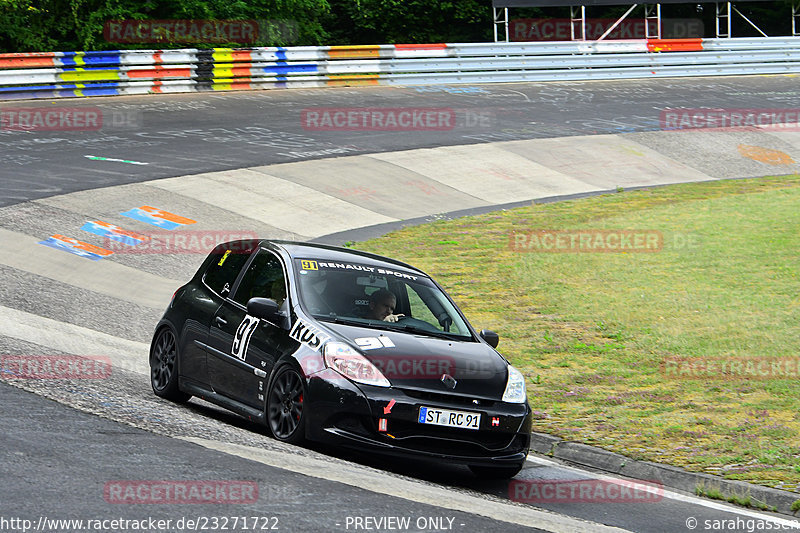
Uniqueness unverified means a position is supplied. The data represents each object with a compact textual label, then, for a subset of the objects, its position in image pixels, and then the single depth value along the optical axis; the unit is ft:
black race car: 48.85
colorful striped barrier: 181.16
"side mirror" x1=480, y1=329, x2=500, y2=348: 56.49
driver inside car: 55.52
